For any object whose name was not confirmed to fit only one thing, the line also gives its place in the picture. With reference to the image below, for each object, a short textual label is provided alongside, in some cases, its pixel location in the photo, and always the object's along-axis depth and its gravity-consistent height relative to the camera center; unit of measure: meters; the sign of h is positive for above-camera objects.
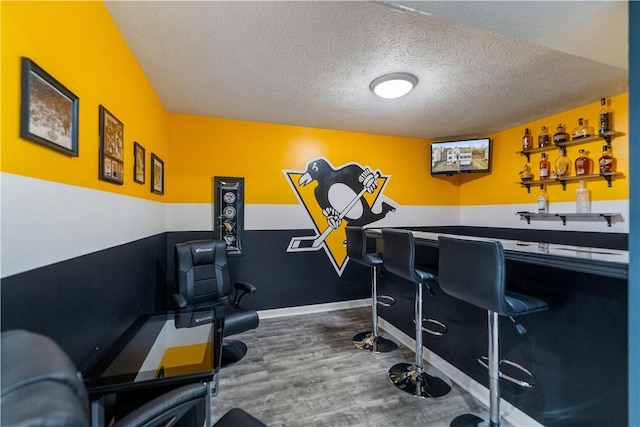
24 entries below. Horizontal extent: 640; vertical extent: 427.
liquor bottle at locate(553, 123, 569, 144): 3.22 +0.96
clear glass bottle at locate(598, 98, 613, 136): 2.81 +1.00
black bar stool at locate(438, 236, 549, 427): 1.39 -0.42
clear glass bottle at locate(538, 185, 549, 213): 3.46 +0.15
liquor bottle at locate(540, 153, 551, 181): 3.43 +0.59
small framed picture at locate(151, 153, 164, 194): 2.60 +0.40
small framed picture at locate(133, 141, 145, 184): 2.06 +0.41
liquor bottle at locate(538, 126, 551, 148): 3.43 +0.99
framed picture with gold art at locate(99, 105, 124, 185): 1.52 +0.40
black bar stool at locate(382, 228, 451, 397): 2.08 -0.84
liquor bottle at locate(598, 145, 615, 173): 2.82 +0.57
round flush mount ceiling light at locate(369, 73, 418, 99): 2.36 +1.20
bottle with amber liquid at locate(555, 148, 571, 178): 3.25 +0.59
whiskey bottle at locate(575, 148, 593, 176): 3.03 +0.57
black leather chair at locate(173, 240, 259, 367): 2.43 -0.73
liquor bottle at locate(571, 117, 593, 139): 2.98 +0.96
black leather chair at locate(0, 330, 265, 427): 0.48 -0.35
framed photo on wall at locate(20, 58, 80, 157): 0.94 +0.41
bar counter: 1.27 -0.71
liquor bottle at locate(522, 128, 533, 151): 3.60 +0.99
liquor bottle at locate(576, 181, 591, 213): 3.02 +0.17
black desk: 1.18 -0.81
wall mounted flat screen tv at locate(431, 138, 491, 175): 4.08 +0.91
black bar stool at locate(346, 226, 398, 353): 2.73 -0.84
